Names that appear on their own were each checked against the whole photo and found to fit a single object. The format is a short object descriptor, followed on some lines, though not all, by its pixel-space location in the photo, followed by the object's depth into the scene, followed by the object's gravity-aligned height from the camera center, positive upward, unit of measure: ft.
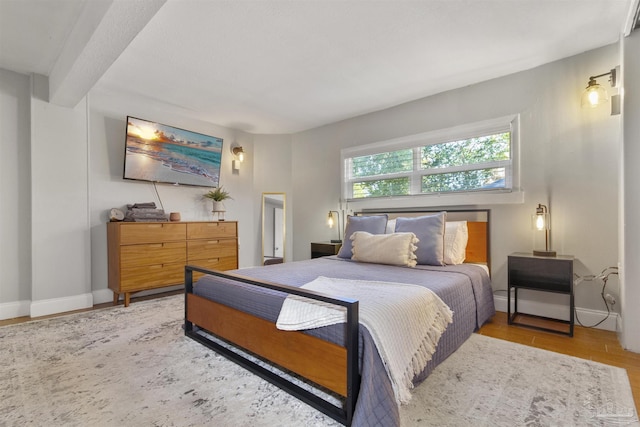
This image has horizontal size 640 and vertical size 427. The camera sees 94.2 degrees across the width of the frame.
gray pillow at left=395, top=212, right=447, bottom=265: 9.39 -0.81
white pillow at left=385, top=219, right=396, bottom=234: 10.94 -0.59
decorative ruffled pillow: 9.33 -1.22
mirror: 17.57 -0.82
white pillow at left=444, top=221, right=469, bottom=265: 9.70 -1.03
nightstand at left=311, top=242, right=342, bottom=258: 13.70 -1.73
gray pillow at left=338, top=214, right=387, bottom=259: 11.03 -0.58
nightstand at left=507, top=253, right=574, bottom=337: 8.44 -1.97
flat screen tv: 12.28 +2.63
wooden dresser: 10.88 -1.55
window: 10.61 +1.97
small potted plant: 15.03 +0.80
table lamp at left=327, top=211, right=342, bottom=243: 14.71 -0.51
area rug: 4.84 -3.37
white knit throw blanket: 4.61 -1.87
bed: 4.49 -2.29
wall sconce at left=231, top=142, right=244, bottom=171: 16.31 +3.22
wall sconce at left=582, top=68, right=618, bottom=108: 8.34 +3.38
